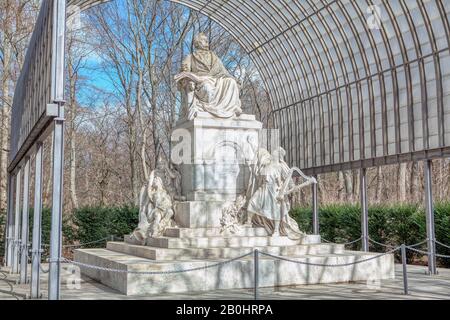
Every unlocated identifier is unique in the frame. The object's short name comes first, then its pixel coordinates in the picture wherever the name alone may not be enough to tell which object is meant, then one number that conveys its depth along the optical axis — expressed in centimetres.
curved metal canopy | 1900
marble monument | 1323
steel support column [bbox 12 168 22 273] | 1766
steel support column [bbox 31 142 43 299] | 1177
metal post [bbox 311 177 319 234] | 2445
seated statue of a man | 1747
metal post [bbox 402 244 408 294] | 1268
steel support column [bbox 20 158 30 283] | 1410
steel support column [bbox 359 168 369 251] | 2134
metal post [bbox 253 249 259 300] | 1121
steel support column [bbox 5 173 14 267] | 2011
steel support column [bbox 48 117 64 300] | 1033
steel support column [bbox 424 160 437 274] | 1781
